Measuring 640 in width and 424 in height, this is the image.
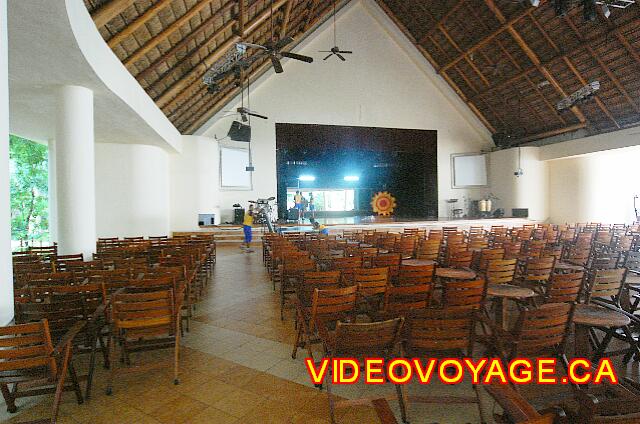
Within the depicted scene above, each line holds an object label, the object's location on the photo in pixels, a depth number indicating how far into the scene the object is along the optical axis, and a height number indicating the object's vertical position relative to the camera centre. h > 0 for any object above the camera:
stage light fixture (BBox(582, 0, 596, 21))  6.48 +3.93
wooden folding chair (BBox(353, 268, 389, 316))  3.77 -0.86
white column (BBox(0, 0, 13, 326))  2.60 +0.20
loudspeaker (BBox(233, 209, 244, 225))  15.01 -0.12
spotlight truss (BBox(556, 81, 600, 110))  11.22 +3.88
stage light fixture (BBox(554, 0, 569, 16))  6.50 +3.96
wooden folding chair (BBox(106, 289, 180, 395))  2.88 -0.93
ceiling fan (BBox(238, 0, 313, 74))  6.85 +3.57
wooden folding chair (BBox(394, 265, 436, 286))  3.86 -0.80
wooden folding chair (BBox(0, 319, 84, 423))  2.14 -0.94
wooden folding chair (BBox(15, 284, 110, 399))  2.84 -0.84
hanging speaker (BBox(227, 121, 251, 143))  12.44 +3.13
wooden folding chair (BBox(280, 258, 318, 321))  4.70 -0.80
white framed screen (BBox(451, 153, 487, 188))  18.66 +2.11
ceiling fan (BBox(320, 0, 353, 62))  14.73 +8.66
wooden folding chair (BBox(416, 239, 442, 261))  6.32 -0.82
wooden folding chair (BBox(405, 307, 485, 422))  2.38 -0.90
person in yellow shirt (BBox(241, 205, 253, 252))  11.44 -0.52
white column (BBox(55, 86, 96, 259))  5.81 +0.92
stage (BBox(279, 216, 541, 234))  13.95 -0.69
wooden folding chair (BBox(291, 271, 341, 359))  3.28 -0.84
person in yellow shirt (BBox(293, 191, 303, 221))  17.02 +0.45
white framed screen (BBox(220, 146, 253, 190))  15.07 +2.07
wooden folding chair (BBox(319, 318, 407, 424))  2.31 -0.96
